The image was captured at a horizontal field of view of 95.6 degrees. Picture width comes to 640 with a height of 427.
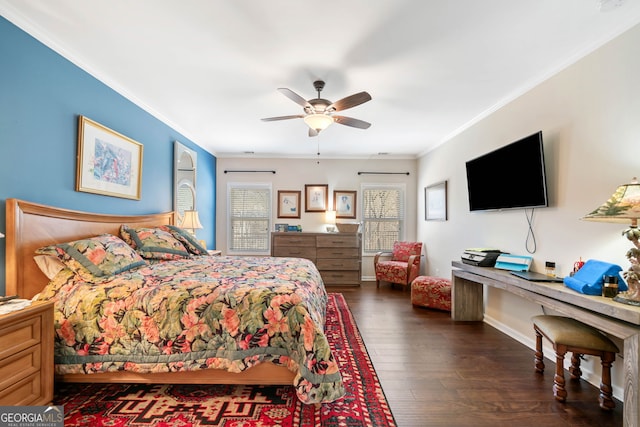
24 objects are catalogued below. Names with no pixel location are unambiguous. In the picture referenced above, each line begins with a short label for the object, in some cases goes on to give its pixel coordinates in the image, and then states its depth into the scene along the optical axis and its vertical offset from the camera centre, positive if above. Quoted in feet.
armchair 16.57 -2.54
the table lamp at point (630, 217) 5.37 +0.11
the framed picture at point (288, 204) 19.52 +1.11
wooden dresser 17.74 -1.87
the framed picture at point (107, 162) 8.38 +1.85
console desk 4.89 -1.85
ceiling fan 8.38 +3.52
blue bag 6.08 -1.20
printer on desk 10.26 -1.27
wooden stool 6.09 -2.64
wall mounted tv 8.55 +1.53
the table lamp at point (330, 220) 19.01 +0.05
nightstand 4.91 -2.49
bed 5.90 -2.42
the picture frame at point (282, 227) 18.42 -0.42
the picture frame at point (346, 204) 19.58 +1.13
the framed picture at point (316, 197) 19.53 +1.59
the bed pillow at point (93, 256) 6.74 -0.91
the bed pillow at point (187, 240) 10.87 -0.78
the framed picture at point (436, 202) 15.38 +1.11
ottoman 12.45 -3.13
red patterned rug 5.61 -3.87
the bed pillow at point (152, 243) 9.20 -0.76
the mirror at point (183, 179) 13.69 +2.08
